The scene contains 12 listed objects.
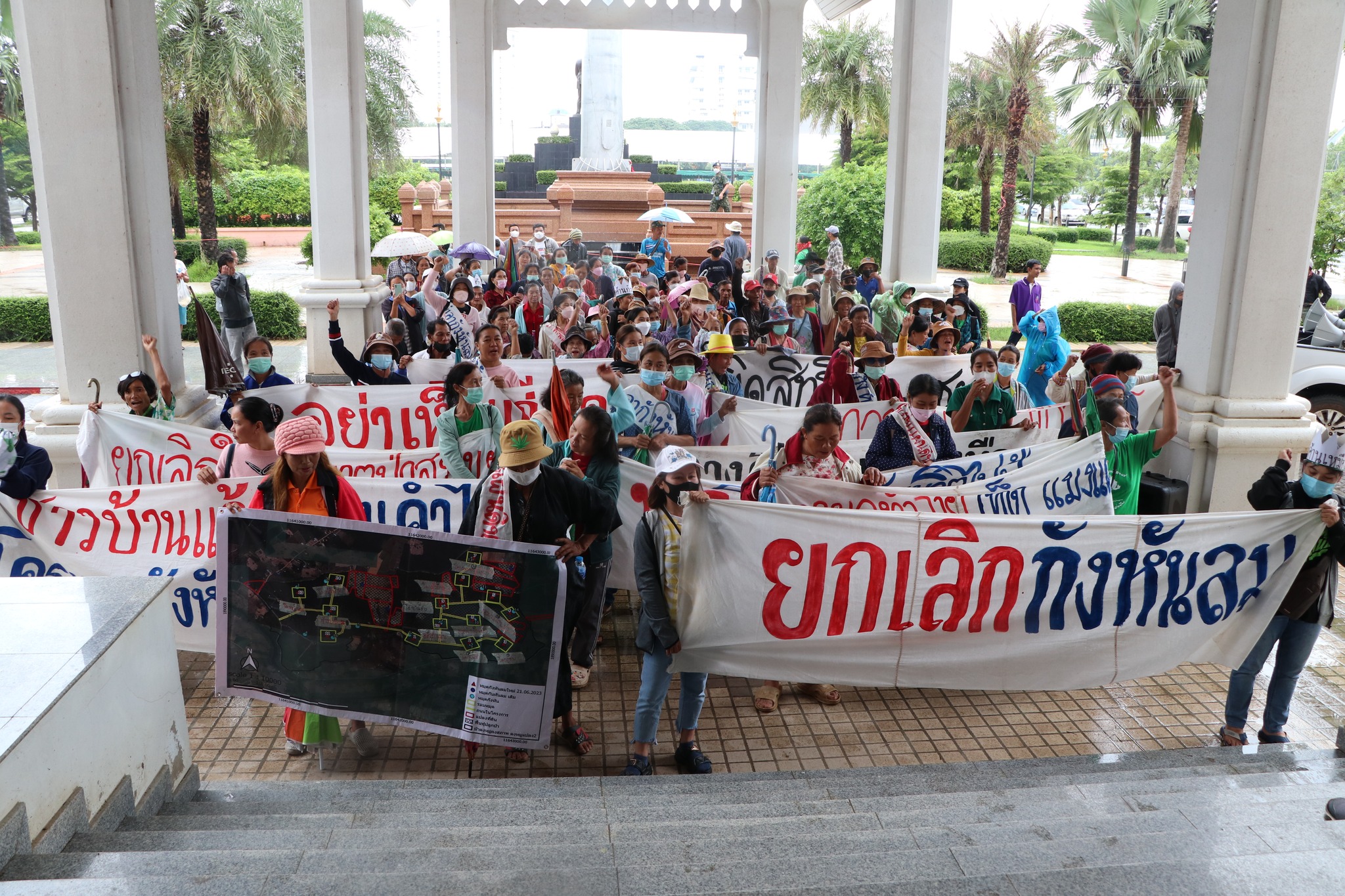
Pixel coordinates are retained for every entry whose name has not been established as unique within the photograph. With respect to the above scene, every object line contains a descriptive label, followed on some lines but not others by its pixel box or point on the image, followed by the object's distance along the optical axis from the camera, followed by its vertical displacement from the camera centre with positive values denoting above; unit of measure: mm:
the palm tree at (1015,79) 34844 +4177
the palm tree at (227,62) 26281 +3113
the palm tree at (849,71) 40281 +4930
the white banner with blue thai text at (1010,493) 5707 -1524
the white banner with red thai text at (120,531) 5613 -1724
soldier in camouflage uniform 36875 +358
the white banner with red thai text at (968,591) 5051 -1749
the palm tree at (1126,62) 34500 +4785
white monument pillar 35781 +2751
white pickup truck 11445 -1688
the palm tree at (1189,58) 33938 +4817
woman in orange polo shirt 4824 -1299
